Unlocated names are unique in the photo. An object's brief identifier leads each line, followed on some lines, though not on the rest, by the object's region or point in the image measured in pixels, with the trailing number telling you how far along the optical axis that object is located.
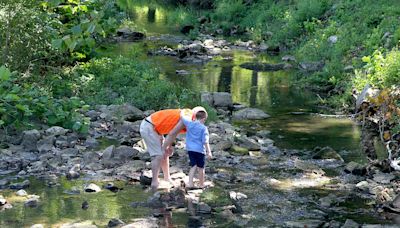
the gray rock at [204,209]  13.43
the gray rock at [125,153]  17.14
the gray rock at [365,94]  22.59
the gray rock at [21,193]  14.18
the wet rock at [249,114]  24.09
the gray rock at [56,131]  18.78
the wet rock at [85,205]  13.51
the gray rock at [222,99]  25.83
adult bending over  14.64
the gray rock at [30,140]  17.77
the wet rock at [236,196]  14.30
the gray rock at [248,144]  19.25
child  14.27
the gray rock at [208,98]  25.69
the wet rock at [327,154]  18.43
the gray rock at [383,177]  15.92
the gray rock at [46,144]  17.59
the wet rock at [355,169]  16.79
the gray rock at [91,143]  18.53
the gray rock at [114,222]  12.52
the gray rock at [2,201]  13.43
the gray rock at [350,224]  12.77
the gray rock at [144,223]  12.36
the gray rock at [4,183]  14.75
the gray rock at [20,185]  14.67
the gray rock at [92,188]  14.60
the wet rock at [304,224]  12.86
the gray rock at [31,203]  13.56
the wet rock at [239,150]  18.66
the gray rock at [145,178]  15.13
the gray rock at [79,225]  12.41
